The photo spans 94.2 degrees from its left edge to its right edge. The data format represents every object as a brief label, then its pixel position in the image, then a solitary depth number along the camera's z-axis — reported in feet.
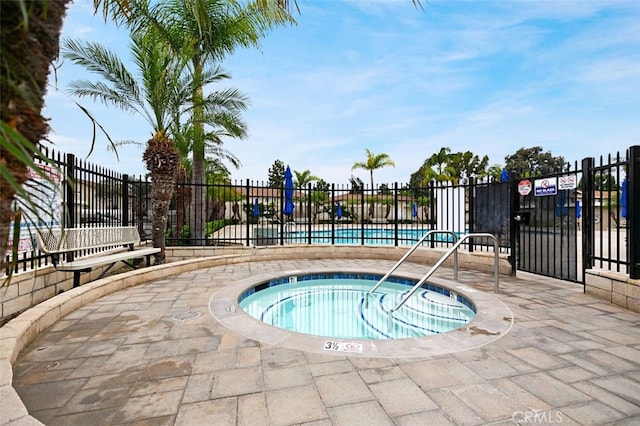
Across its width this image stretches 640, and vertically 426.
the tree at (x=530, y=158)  162.81
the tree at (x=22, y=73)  3.22
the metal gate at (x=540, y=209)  18.31
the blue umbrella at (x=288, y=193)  33.30
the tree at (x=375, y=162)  100.78
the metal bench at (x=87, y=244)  14.70
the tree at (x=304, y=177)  100.37
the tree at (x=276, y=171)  188.09
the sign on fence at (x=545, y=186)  18.75
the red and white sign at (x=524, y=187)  20.36
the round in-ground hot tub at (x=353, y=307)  14.38
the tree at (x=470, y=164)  150.10
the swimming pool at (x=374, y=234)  53.21
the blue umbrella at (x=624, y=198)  14.42
